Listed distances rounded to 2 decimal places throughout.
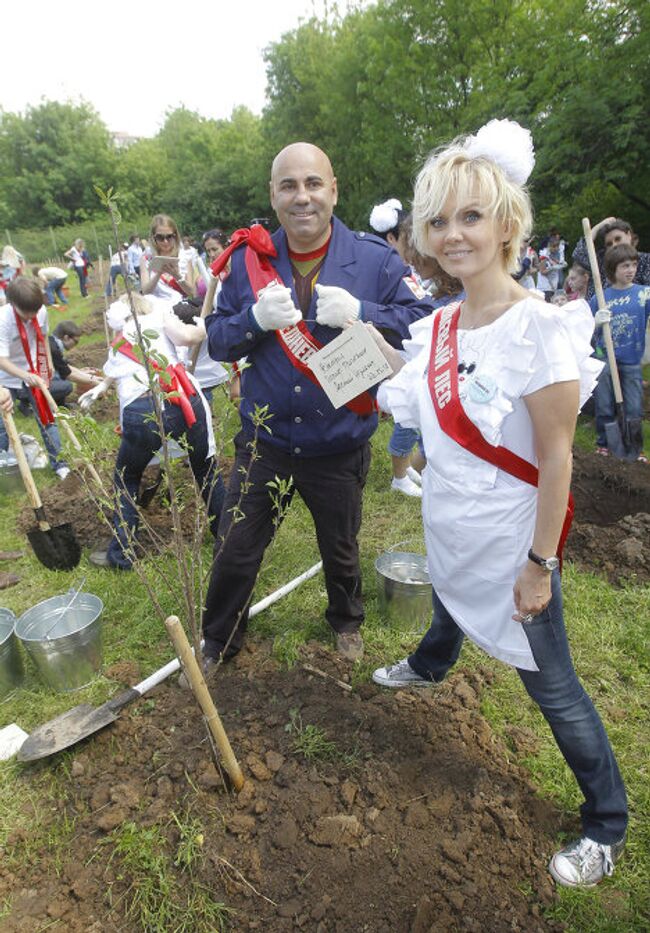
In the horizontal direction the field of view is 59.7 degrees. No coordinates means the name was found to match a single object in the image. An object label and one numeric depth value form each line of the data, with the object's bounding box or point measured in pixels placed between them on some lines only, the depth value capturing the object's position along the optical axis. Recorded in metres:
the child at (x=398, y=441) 4.76
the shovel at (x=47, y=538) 3.93
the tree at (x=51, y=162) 42.28
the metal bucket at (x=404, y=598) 3.13
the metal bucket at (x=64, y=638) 2.86
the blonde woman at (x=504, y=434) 1.56
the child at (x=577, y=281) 6.29
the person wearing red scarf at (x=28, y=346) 4.86
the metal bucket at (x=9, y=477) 5.44
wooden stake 1.68
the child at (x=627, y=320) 5.18
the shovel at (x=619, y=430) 5.02
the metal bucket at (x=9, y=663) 2.95
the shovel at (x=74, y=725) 2.43
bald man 2.33
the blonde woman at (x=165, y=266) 5.48
